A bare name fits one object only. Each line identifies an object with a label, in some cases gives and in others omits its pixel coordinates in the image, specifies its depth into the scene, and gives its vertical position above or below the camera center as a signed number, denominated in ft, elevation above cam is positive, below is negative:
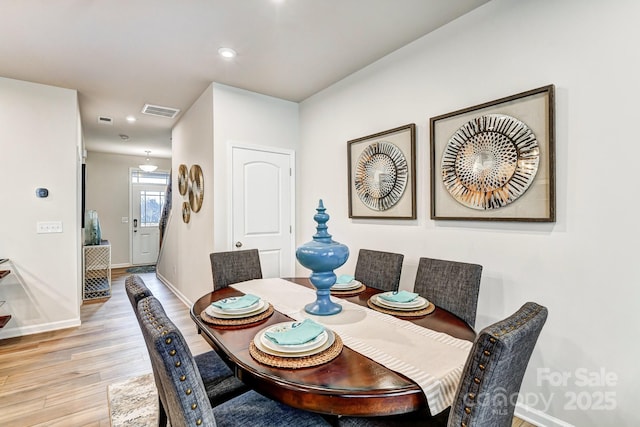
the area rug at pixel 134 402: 6.52 -4.08
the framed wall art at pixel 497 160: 6.18 +1.13
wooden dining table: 3.30 -1.79
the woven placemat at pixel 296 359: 3.76 -1.72
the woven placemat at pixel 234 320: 5.11 -1.69
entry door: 24.40 -0.34
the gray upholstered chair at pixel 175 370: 3.06 -1.49
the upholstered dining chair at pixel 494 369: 2.86 -1.44
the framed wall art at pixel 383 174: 8.77 +1.18
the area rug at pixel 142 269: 22.17 -3.70
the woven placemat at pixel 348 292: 6.85 -1.67
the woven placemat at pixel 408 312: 5.49 -1.69
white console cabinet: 15.49 -2.64
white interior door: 11.69 +0.36
